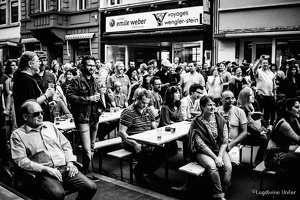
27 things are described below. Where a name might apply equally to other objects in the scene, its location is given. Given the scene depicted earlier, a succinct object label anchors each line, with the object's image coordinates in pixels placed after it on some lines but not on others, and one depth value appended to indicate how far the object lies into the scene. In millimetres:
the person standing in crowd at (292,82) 8555
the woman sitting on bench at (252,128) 5781
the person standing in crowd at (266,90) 8969
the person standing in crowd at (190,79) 9219
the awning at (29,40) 22016
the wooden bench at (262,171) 4367
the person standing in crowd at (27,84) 4184
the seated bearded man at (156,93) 7090
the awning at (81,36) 18641
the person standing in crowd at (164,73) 9016
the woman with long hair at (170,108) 5980
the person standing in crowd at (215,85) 9070
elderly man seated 3475
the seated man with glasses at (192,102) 6449
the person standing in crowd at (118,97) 8063
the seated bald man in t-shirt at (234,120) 5379
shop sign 14500
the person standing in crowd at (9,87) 6018
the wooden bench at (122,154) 5027
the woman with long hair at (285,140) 4332
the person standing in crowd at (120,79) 9070
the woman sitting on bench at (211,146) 4281
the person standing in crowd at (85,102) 5023
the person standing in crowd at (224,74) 9242
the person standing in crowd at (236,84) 8766
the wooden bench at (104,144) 5539
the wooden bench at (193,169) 4152
